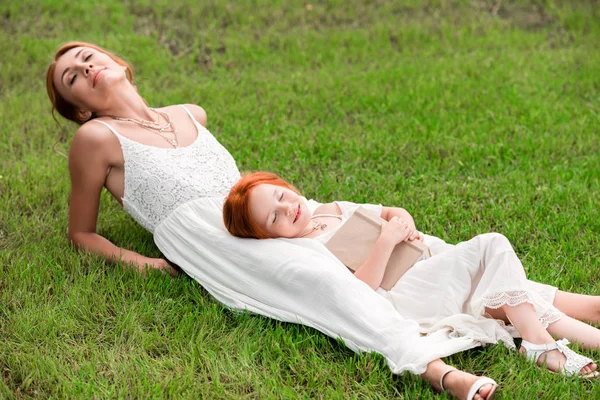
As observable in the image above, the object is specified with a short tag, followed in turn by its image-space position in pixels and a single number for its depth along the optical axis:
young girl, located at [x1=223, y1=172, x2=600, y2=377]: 2.92
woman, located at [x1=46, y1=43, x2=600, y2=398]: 3.14
